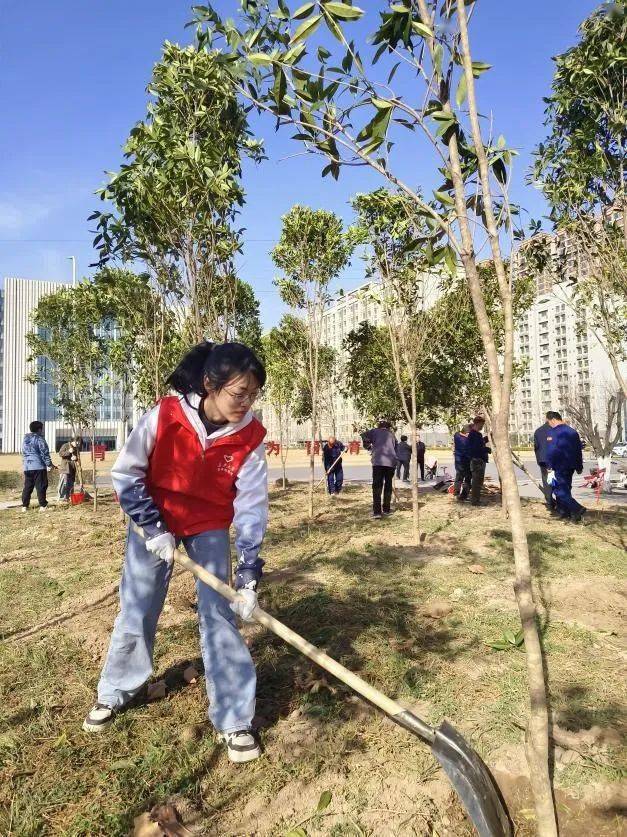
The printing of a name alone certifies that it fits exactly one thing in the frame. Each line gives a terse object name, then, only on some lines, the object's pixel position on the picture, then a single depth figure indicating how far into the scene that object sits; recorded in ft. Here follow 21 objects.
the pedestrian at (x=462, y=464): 39.22
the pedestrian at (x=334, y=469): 49.37
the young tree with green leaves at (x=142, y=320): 24.73
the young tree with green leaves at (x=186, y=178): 16.49
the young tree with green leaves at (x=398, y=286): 25.14
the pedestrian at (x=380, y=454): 31.48
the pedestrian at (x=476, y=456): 37.27
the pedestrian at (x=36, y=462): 38.14
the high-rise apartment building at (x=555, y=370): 252.62
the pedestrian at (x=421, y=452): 54.28
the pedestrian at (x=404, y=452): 59.67
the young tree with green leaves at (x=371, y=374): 38.01
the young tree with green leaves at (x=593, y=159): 16.47
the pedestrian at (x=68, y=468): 43.16
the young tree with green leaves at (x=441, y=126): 6.86
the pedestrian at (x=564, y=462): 29.35
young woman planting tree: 8.59
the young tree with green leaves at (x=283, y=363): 41.63
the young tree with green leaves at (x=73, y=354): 44.01
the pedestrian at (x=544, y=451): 31.76
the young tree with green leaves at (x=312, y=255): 31.58
